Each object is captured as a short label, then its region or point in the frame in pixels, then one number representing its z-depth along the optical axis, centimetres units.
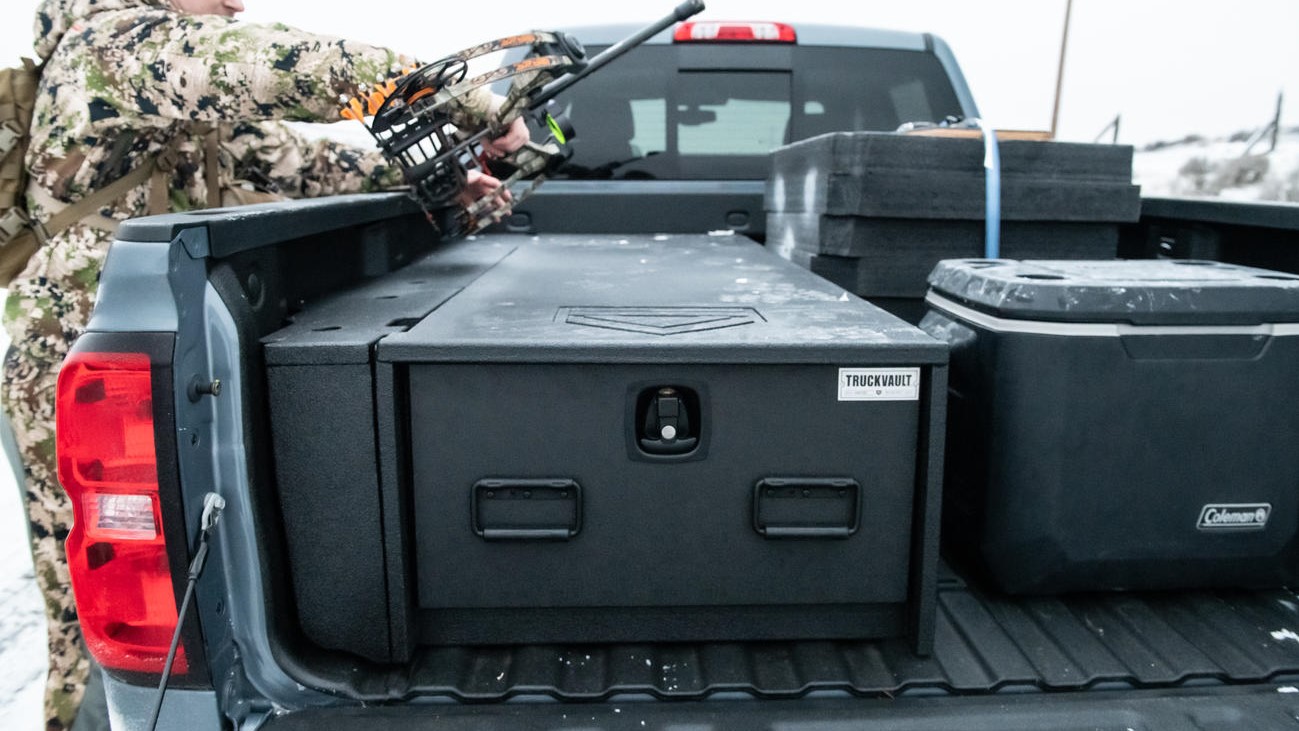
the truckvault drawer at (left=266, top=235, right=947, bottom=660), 127
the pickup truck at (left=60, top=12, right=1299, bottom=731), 115
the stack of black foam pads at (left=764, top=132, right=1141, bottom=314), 206
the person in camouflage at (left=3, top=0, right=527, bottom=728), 190
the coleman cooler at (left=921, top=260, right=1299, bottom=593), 138
